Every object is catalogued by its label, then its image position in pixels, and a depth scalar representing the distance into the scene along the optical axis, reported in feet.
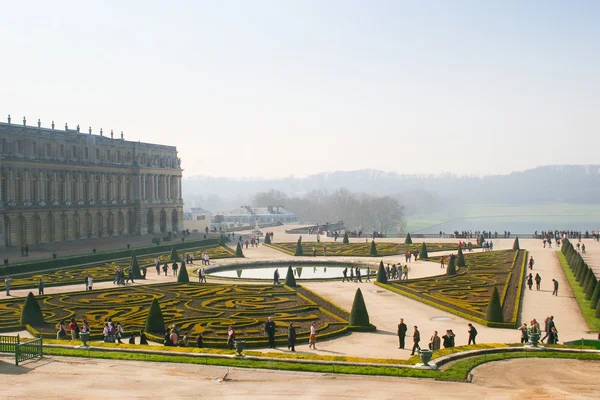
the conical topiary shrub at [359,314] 106.93
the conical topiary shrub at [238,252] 226.71
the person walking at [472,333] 93.91
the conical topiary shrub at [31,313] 109.81
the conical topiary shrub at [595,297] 123.13
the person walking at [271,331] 94.94
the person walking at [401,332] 93.56
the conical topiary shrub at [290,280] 151.94
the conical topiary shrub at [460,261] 189.16
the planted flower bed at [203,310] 104.83
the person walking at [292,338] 93.20
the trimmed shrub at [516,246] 232.22
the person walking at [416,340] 90.00
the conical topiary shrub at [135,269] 171.71
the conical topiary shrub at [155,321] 102.06
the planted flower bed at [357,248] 231.71
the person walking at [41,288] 144.97
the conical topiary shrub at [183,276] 160.31
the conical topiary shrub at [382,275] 159.84
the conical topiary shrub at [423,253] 214.69
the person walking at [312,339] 94.87
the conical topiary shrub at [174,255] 206.18
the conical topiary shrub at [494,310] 111.34
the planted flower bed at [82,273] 163.53
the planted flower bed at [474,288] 121.29
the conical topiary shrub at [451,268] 171.01
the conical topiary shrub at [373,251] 224.12
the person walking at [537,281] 145.86
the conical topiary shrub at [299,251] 229.86
